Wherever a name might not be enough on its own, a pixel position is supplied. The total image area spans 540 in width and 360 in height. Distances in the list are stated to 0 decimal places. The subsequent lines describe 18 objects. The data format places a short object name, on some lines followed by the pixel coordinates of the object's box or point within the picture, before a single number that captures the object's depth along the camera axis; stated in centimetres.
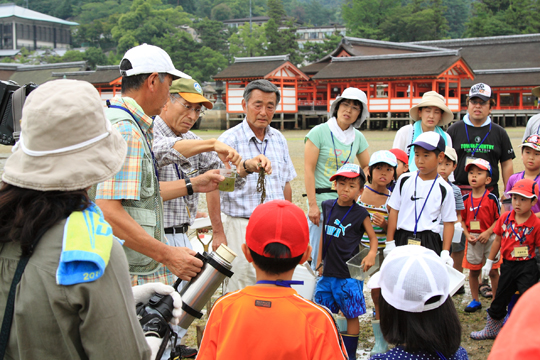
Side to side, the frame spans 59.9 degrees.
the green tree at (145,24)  5162
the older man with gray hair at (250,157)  356
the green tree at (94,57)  4831
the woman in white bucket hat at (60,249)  119
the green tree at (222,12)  7839
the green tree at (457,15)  6450
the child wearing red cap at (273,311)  166
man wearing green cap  265
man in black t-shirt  441
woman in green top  390
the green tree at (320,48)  4053
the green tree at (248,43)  4607
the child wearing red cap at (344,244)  336
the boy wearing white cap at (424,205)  359
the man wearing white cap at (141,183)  209
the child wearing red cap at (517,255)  348
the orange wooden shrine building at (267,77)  3042
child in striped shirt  384
